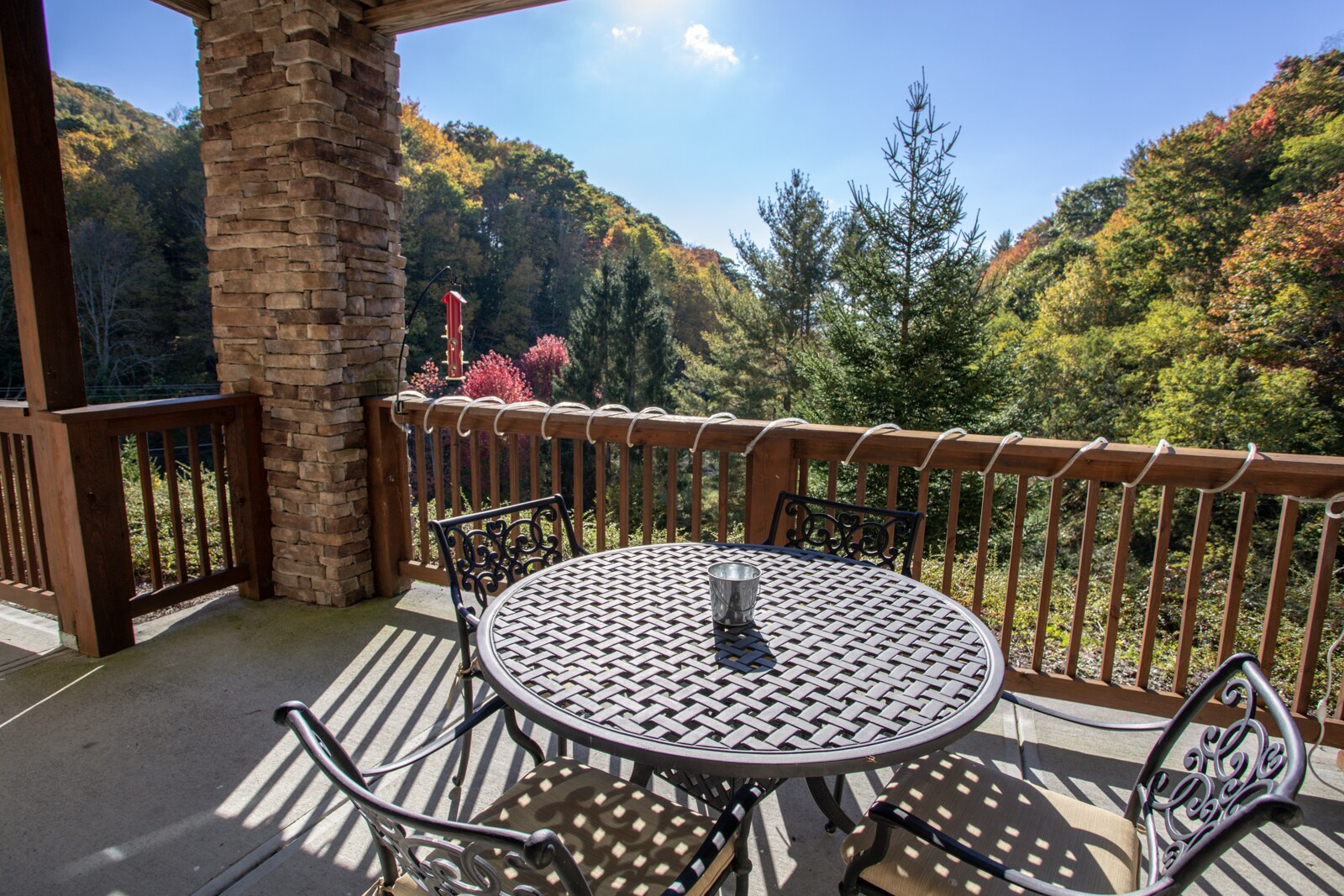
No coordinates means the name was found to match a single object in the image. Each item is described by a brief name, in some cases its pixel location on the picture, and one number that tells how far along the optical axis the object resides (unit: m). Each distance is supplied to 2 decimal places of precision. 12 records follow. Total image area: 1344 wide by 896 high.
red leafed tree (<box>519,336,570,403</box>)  21.56
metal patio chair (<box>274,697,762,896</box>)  0.75
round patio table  0.99
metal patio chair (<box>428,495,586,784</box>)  1.78
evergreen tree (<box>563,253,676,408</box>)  20.50
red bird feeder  3.28
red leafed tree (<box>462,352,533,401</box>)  15.41
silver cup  1.33
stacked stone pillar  2.76
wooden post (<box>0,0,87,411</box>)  2.25
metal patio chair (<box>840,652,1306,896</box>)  0.80
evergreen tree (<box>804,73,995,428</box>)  11.62
